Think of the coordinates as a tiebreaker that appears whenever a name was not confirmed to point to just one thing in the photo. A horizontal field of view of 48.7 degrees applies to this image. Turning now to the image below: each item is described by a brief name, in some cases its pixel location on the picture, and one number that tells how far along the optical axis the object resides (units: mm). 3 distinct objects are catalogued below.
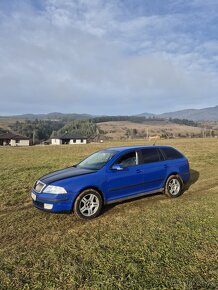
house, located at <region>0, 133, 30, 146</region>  80431
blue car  5258
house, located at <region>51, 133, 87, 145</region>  93000
